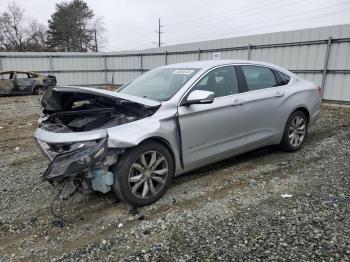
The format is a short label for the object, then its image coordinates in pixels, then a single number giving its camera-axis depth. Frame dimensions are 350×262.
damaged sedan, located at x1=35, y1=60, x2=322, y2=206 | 3.12
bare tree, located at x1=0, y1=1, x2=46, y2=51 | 46.31
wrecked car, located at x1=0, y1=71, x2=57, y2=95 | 15.75
